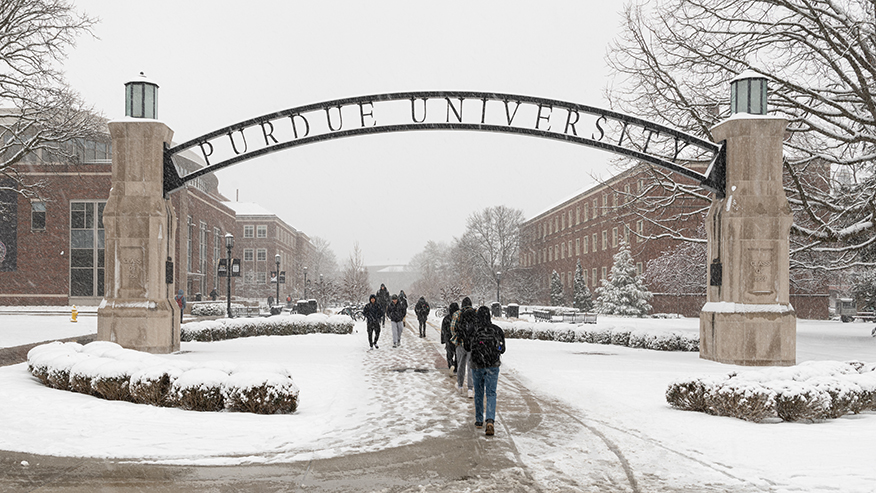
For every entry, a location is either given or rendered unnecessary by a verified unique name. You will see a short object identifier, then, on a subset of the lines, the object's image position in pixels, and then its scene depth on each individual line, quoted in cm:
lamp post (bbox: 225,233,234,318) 3012
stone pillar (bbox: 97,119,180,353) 1472
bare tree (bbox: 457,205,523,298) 7275
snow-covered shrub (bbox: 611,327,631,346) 2116
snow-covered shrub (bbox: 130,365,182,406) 878
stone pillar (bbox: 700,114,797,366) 1417
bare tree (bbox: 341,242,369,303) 4762
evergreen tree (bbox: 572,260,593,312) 5241
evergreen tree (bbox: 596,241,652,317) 4356
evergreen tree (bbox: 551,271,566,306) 6084
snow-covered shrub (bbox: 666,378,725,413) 906
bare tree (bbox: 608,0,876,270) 1750
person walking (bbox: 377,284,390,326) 2114
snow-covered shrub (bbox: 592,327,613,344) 2162
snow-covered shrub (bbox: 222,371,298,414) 858
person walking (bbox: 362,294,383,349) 1886
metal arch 1527
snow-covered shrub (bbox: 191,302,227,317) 3728
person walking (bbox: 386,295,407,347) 1902
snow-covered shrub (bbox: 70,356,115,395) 925
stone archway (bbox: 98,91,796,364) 1437
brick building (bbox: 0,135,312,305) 4416
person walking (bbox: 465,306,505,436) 787
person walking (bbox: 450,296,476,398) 904
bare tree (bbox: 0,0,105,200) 2098
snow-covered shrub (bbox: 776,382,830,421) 852
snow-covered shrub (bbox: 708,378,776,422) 849
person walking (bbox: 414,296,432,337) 2341
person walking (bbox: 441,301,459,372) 1332
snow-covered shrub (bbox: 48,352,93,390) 966
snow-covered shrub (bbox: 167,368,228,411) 862
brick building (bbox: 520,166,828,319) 4588
